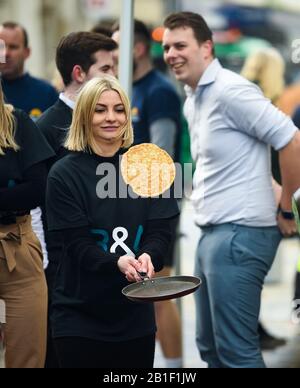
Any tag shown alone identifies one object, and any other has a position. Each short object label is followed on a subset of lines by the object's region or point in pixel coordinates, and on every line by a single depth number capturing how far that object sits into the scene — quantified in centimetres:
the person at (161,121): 1266
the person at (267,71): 1628
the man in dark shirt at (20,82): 1247
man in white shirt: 1003
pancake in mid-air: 869
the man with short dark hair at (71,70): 1005
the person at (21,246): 921
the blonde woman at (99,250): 850
